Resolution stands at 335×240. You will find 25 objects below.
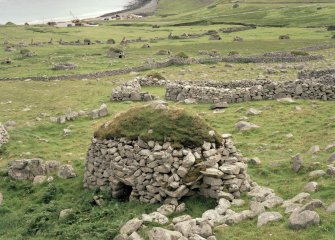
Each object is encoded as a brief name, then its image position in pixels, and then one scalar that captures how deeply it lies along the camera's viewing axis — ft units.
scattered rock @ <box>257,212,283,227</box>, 43.24
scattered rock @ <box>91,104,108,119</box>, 100.12
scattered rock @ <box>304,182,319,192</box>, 49.13
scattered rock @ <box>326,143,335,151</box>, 61.36
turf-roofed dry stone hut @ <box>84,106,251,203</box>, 51.39
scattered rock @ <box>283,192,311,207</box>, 46.44
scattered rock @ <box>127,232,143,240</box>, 42.75
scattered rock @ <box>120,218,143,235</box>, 44.83
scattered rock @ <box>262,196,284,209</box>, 46.75
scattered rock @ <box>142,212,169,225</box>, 46.19
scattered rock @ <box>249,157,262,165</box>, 60.44
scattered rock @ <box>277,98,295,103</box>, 96.72
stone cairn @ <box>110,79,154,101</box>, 115.24
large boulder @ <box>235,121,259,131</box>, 79.25
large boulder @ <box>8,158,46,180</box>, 66.95
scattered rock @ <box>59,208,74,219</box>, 54.06
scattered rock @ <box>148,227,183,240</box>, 41.55
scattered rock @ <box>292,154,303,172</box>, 56.08
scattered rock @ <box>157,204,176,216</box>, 48.96
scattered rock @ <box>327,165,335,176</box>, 51.57
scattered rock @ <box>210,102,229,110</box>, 99.68
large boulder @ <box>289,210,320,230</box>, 40.70
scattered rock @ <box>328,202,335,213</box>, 42.54
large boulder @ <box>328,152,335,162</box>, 56.02
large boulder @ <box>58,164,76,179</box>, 65.51
